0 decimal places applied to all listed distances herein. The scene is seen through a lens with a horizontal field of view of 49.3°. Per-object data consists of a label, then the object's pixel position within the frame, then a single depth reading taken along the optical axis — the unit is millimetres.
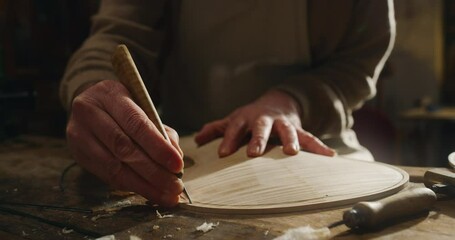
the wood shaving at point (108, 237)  729
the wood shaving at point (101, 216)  865
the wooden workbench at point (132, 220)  758
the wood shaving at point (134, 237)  741
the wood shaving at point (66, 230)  798
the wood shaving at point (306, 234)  700
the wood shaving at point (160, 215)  862
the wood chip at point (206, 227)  781
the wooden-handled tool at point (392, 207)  736
